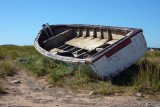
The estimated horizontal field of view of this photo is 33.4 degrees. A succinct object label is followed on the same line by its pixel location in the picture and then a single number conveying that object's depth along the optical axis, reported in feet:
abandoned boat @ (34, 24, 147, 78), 21.15
